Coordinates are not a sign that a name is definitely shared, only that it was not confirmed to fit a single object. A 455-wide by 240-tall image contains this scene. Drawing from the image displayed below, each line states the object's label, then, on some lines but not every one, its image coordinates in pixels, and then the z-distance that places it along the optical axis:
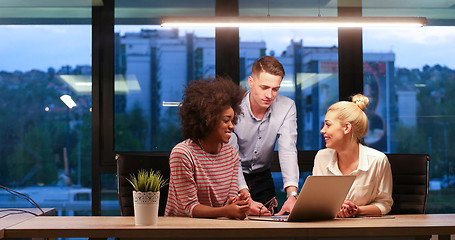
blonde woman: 2.67
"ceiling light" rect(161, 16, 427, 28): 3.78
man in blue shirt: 3.32
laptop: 2.05
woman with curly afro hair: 2.40
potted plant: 2.02
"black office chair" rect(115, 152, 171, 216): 2.84
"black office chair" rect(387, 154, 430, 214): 3.01
